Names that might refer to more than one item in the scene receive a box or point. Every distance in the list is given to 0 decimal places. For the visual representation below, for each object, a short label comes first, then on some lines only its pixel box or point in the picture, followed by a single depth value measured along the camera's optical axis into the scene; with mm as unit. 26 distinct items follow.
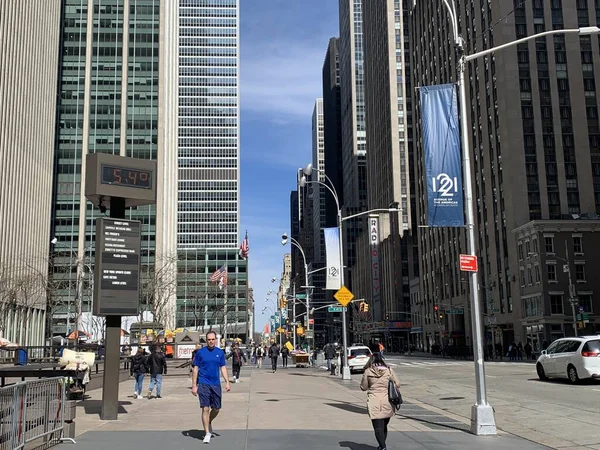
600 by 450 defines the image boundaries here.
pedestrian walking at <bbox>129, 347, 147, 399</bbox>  20250
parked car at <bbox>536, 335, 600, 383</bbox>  22172
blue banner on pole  13195
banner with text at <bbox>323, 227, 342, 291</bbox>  30750
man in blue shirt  11109
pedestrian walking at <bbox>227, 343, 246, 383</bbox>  28156
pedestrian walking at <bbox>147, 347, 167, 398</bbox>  19906
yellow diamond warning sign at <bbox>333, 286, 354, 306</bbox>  29331
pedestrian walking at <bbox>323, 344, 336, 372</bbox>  37300
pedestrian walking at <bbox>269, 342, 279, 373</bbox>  38062
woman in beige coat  9367
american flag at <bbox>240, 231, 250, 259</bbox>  66431
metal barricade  8516
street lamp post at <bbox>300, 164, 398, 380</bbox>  29578
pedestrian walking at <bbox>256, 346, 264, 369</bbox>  47791
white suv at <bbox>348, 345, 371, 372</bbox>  36469
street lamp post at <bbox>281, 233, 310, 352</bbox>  43531
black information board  14602
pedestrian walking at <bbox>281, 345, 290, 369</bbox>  47600
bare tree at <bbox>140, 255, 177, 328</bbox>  62438
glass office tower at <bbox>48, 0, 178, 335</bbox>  106688
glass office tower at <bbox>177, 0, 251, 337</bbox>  151000
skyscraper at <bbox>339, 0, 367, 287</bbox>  179375
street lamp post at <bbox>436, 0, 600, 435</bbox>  11797
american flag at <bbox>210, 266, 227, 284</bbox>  63631
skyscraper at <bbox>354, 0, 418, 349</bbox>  125812
